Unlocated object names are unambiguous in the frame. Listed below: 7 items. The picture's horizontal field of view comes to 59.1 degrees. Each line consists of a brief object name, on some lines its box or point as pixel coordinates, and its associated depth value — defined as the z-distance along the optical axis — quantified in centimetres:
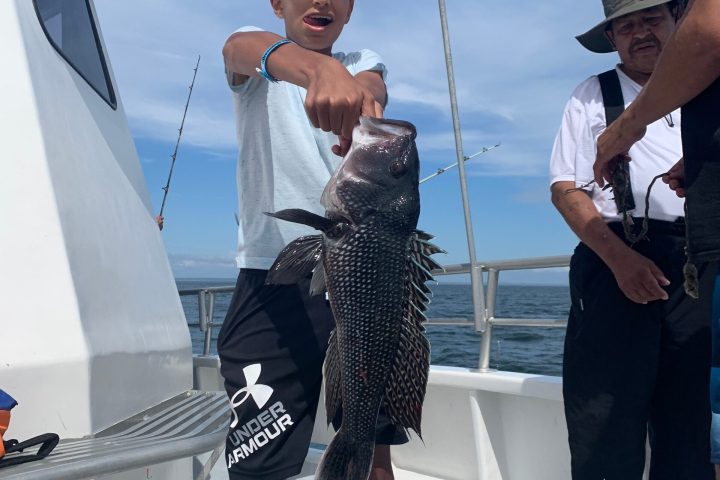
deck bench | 137
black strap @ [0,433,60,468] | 141
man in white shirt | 245
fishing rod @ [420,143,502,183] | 684
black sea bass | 188
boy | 239
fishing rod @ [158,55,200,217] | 714
